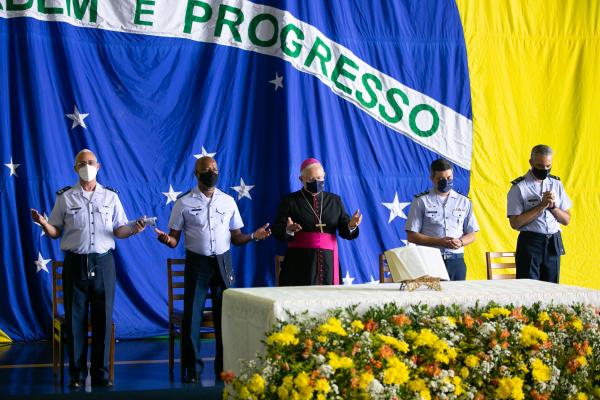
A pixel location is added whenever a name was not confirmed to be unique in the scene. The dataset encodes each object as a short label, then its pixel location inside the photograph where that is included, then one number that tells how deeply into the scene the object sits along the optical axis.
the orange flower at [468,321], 6.16
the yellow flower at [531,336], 6.20
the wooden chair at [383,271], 11.02
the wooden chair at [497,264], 11.54
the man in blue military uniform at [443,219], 10.45
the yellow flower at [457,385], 5.96
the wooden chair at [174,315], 10.41
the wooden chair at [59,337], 9.83
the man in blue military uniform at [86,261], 9.62
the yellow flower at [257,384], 5.34
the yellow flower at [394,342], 5.79
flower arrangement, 5.55
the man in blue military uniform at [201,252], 10.10
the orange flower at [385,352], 5.69
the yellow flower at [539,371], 6.16
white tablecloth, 6.15
